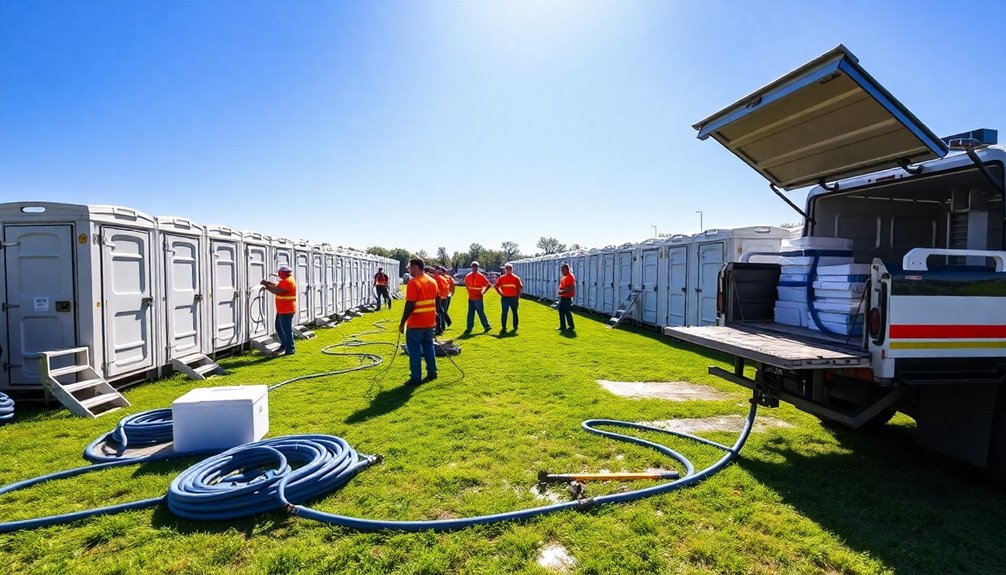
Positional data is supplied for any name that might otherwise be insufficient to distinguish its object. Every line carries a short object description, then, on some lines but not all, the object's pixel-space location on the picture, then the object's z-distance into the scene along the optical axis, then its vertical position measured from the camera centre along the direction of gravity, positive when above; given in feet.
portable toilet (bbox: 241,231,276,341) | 34.68 -1.44
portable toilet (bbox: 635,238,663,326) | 45.73 -1.01
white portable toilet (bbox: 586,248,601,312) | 63.45 -1.26
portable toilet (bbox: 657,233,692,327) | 40.65 -1.13
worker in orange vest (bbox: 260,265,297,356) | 31.42 -1.75
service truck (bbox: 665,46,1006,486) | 11.72 -0.21
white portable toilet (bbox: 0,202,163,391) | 20.74 -0.80
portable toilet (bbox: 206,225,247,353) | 30.27 -1.38
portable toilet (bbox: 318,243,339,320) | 53.30 -1.69
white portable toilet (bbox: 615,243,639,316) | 52.11 -0.37
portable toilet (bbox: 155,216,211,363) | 25.55 -1.11
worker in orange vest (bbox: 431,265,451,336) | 35.63 -1.52
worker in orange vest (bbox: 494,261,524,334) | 44.19 -1.76
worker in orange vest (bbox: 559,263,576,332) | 43.60 -2.26
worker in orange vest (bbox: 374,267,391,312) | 67.15 -2.08
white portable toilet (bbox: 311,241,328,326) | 49.88 -2.05
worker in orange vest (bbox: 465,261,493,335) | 43.09 -1.90
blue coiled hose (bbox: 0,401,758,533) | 11.09 -5.29
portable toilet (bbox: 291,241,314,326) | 45.42 -1.43
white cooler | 14.88 -4.59
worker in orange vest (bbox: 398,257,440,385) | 23.17 -2.34
